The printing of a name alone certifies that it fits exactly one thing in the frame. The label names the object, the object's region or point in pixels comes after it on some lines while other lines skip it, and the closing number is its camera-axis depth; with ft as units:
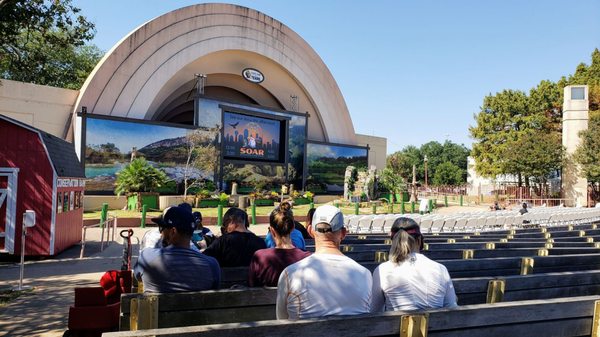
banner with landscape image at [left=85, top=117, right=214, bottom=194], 84.53
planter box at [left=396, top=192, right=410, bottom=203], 122.11
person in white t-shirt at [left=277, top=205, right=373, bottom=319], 8.03
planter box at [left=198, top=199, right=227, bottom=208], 85.46
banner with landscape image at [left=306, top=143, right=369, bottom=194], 130.52
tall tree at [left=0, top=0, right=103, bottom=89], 38.84
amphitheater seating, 6.95
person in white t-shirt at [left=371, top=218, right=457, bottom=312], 9.20
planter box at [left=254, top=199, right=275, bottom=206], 97.30
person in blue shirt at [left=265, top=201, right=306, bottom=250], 16.34
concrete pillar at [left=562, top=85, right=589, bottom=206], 109.29
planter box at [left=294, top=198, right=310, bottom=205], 107.76
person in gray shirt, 10.29
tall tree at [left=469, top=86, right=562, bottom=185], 140.87
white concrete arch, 94.63
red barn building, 34.17
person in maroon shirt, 10.70
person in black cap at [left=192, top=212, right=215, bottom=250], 19.50
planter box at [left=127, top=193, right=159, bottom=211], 74.65
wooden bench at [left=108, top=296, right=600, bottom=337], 6.63
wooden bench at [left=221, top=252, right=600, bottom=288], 13.09
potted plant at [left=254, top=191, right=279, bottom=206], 97.91
